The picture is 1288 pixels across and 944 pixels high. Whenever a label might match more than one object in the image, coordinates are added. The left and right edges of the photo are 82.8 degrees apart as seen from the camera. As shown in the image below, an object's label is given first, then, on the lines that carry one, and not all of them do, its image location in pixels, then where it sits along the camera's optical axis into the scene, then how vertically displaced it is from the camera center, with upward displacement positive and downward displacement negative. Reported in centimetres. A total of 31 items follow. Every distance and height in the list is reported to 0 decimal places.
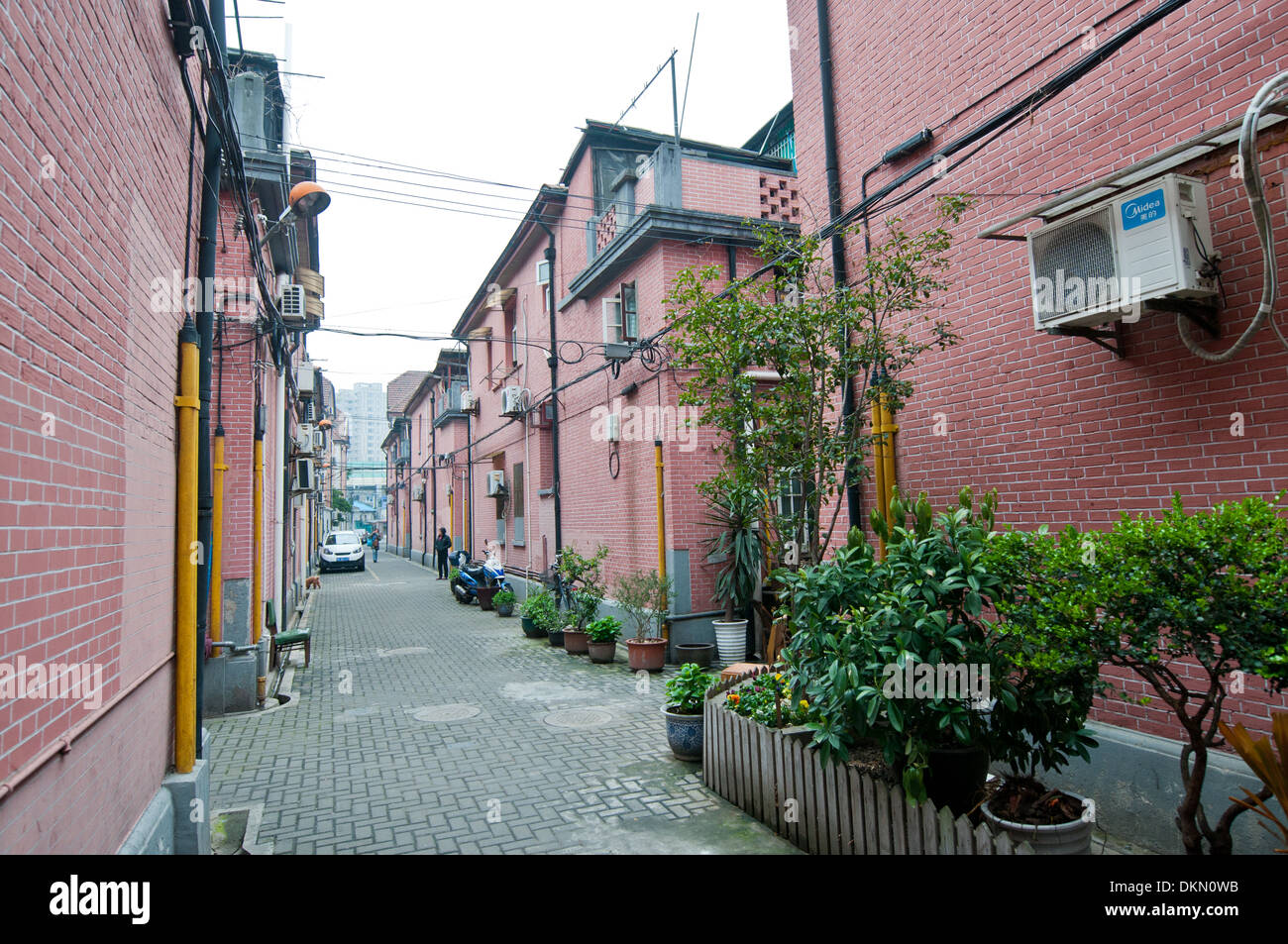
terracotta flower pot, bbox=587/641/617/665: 1023 -192
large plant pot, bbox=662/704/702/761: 589 -181
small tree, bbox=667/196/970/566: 580 +129
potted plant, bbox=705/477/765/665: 991 -71
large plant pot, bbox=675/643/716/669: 974 -188
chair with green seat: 951 -151
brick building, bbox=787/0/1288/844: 390 +174
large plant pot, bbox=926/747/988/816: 388 -145
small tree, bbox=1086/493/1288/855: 275 -41
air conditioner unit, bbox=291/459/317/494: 1345 +86
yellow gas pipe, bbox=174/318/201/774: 436 -16
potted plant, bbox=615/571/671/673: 955 -131
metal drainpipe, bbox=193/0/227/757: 468 +155
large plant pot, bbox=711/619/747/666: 990 -175
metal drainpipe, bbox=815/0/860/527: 681 +332
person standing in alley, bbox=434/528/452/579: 2327 -92
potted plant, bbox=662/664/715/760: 590 -164
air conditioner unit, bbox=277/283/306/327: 994 +303
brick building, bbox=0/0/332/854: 231 +45
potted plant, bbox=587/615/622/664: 1024 -174
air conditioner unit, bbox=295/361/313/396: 1369 +275
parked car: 2881 -124
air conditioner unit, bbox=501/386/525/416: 1536 +248
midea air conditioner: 380 +134
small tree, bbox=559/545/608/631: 1103 -104
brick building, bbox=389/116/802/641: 1024 +317
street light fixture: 743 +333
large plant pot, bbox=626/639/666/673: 954 -183
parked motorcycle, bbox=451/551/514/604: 1691 -141
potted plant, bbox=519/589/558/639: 1171 -157
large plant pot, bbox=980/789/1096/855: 357 -165
